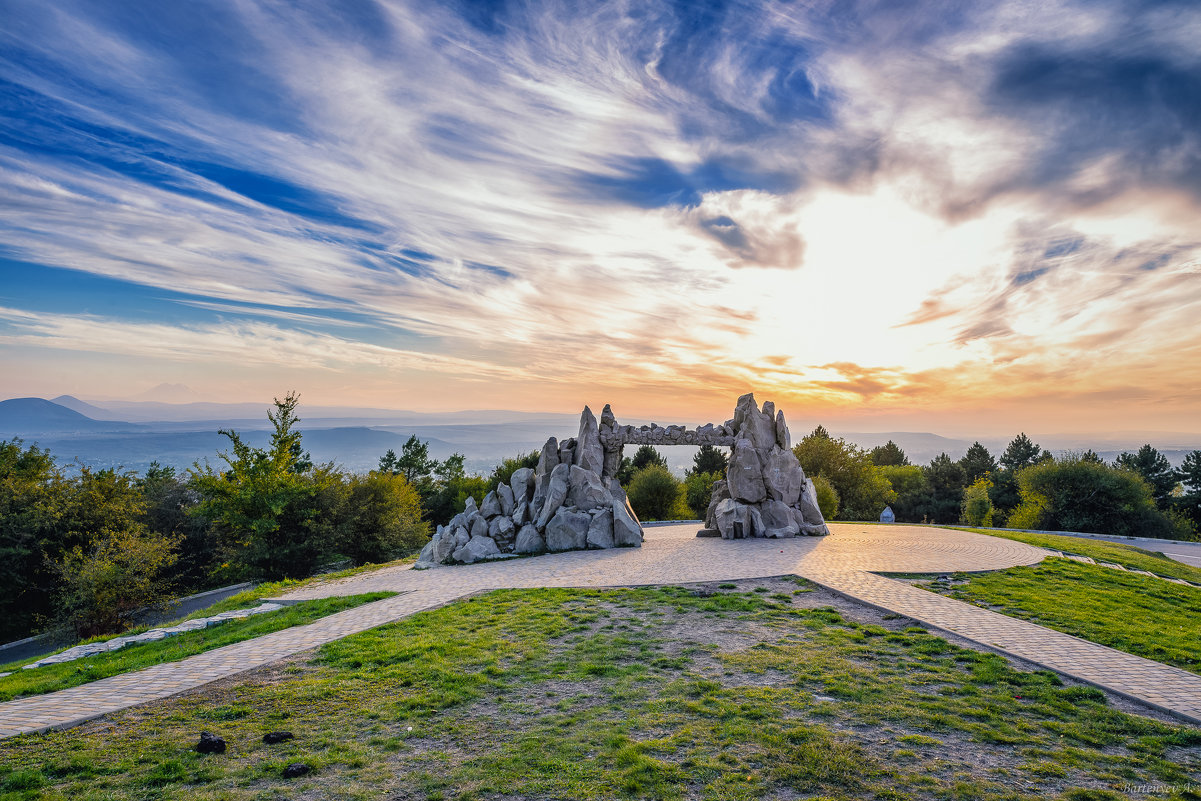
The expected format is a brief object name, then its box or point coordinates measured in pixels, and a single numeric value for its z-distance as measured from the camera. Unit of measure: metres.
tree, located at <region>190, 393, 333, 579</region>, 27.42
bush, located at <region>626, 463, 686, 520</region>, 42.28
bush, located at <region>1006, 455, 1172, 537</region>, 34.69
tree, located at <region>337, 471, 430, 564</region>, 33.09
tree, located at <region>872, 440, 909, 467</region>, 68.25
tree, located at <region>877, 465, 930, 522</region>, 55.53
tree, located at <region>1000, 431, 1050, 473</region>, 56.53
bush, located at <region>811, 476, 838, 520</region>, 39.31
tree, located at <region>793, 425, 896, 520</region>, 47.31
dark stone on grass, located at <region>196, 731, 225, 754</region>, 6.95
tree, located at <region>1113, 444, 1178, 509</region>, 45.12
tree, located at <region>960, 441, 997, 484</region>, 57.00
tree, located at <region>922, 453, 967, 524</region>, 54.22
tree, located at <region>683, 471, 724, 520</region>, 45.94
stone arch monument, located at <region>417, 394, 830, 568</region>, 23.08
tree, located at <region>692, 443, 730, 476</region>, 52.75
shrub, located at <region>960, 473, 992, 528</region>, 43.59
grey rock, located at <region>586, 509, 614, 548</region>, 23.03
